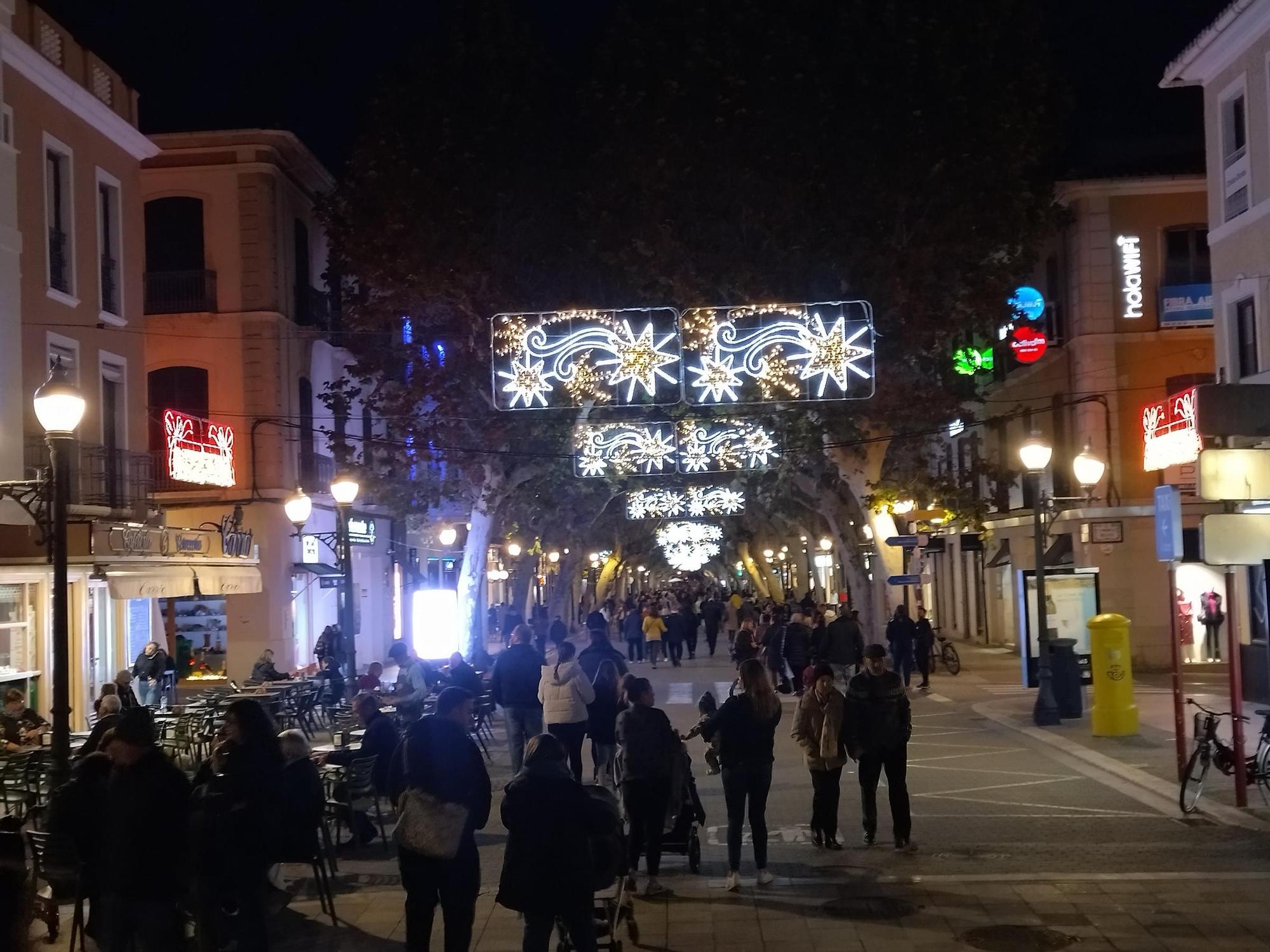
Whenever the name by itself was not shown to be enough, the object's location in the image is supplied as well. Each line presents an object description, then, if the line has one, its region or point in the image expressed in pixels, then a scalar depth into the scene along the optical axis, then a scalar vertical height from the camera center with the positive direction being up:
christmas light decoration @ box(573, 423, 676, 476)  19.03 +1.18
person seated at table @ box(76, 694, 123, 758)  10.33 -1.27
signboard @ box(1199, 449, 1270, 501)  13.23 +0.45
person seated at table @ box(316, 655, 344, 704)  24.77 -2.19
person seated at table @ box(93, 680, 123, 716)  16.38 -1.51
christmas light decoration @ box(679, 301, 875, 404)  15.38 +1.90
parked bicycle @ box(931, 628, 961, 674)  32.25 -2.72
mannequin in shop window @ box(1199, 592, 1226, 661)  31.11 -2.00
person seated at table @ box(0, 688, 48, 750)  16.02 -1.83
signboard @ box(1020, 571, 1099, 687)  26.64 -1.35
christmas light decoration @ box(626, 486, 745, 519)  42.12 +1.10
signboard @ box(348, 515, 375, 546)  29.48 +0.45
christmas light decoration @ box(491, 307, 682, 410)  15.45 +1.94
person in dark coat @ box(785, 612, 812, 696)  26.81 -1.99
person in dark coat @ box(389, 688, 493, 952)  7.51 -1.41
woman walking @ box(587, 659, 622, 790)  14.05 -1.56
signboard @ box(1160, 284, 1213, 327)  31.52 +4.70
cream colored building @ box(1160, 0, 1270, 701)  21.06 +5.10
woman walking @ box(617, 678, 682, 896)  10.59 -1.61
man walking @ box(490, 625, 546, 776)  15.42 -1.43
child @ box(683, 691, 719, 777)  10.85 -1.39
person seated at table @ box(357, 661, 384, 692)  18.66 -1.63
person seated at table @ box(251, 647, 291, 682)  24.97 -2.00
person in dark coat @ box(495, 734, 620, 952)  7.25 -1.47
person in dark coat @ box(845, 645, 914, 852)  11.81 -1.57
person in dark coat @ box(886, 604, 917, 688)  26.86 -1.94
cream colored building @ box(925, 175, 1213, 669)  31.83 +3.84
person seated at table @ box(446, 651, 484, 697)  18.16 -1.59
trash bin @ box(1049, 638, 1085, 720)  21.52 -2.14
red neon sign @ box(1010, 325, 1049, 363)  33.66 +4.22
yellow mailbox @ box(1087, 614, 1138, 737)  18.98 -1.92
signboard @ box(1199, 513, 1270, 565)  13.09 -0.10
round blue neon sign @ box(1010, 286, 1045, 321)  33.91 +5.21
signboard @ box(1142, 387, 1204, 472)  24.20 +1.59
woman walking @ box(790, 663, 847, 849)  11.73 -1.57
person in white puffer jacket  13.79 -1.43
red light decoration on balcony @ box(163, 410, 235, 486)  24.98 +1.80
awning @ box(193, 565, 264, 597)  22.66 -0.42
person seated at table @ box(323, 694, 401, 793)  13.00 -1.64
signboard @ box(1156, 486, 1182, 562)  13.74 +0.03
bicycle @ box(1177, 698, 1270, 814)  13.20 -2.12
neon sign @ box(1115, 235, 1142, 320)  31.94 +5.41
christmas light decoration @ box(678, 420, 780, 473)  19.58 +1.28
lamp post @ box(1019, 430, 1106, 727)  21.11 -0.16
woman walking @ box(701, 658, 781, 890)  10.70 -1.53
